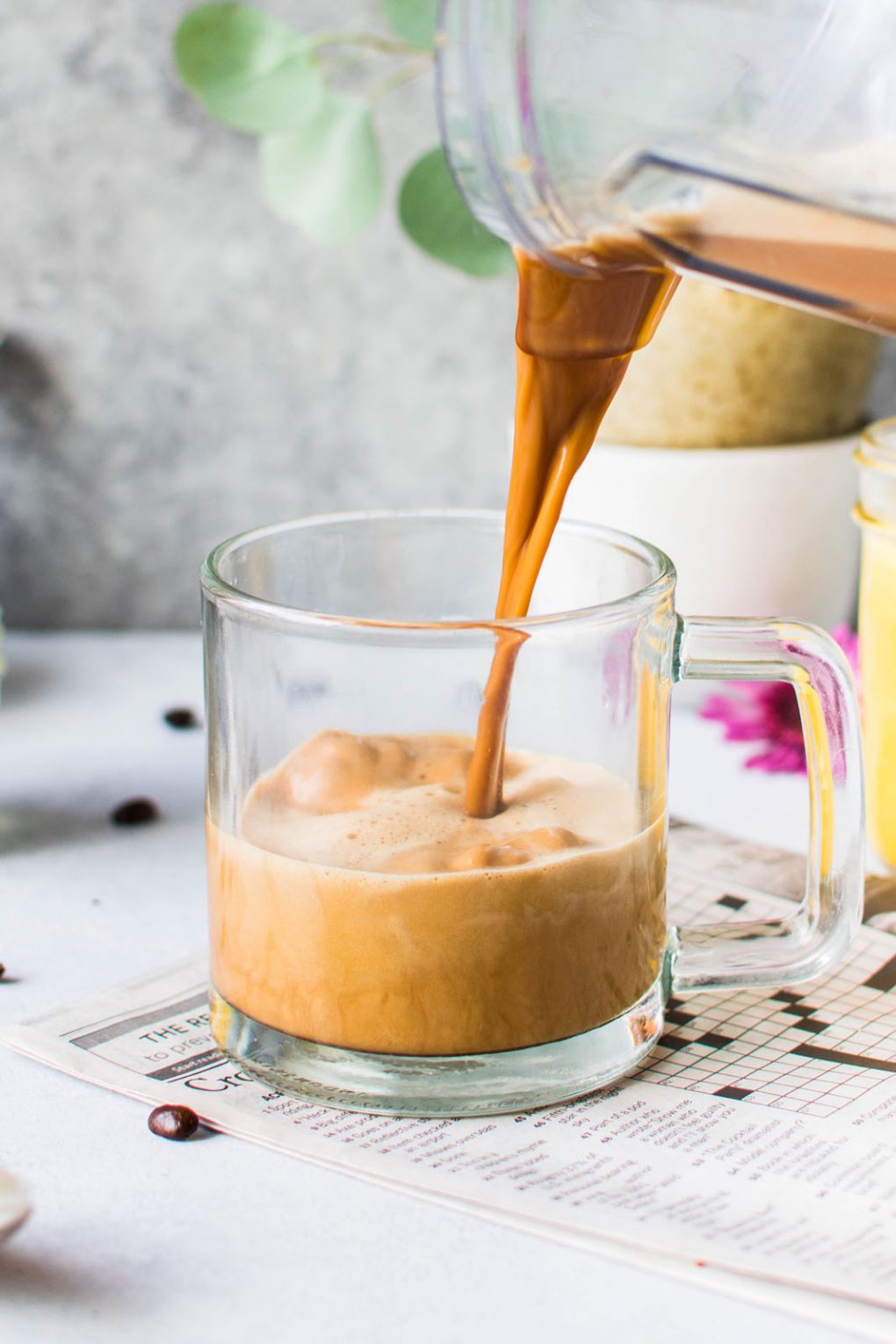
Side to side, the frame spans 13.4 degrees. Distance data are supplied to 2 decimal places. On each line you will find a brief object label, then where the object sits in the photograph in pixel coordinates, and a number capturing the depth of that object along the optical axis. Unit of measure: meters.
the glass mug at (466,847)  0.65
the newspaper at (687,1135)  0.62
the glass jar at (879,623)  0.76
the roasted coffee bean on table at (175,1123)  0.65
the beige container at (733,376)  0.84
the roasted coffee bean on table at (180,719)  0.87
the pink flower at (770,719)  0.84
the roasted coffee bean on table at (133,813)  0.80
